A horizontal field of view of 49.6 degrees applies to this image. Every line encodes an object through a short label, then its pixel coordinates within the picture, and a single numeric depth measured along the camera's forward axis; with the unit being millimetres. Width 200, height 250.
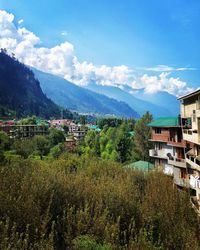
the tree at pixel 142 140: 34100
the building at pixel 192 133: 15192
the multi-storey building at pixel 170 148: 20668
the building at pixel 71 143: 46728
